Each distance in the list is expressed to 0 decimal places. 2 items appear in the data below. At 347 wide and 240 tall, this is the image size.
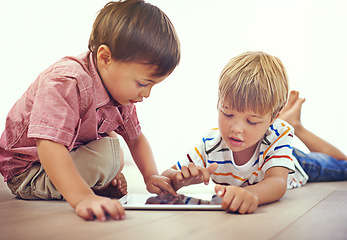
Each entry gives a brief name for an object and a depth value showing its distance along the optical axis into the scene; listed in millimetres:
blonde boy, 1010
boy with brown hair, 865
